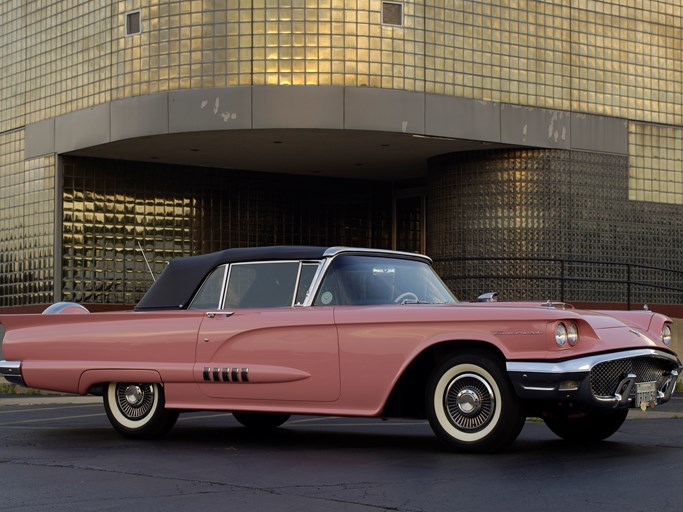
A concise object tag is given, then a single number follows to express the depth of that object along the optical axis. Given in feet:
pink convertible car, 26.71
